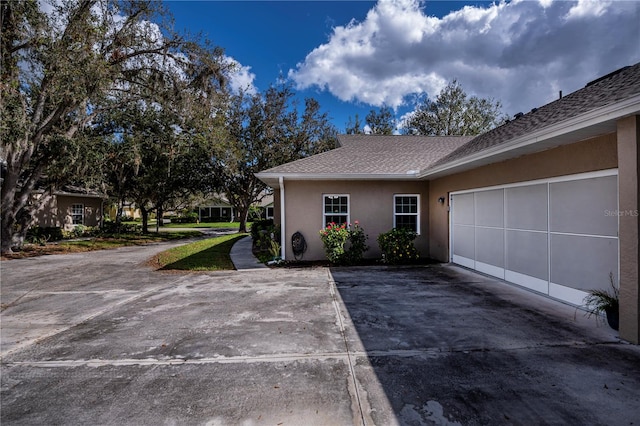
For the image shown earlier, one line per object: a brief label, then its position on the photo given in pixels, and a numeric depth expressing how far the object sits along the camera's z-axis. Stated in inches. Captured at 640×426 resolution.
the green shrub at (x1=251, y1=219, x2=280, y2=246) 444.9
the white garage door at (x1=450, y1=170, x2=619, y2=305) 174.6
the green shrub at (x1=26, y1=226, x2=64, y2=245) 593.9
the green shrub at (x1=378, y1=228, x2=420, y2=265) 346.9
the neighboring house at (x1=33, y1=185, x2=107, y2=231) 681.0
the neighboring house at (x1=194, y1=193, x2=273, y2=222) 1643.7
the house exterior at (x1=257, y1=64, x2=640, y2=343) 147.0
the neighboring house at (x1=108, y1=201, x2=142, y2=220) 1244.6
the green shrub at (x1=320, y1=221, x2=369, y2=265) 344.2
